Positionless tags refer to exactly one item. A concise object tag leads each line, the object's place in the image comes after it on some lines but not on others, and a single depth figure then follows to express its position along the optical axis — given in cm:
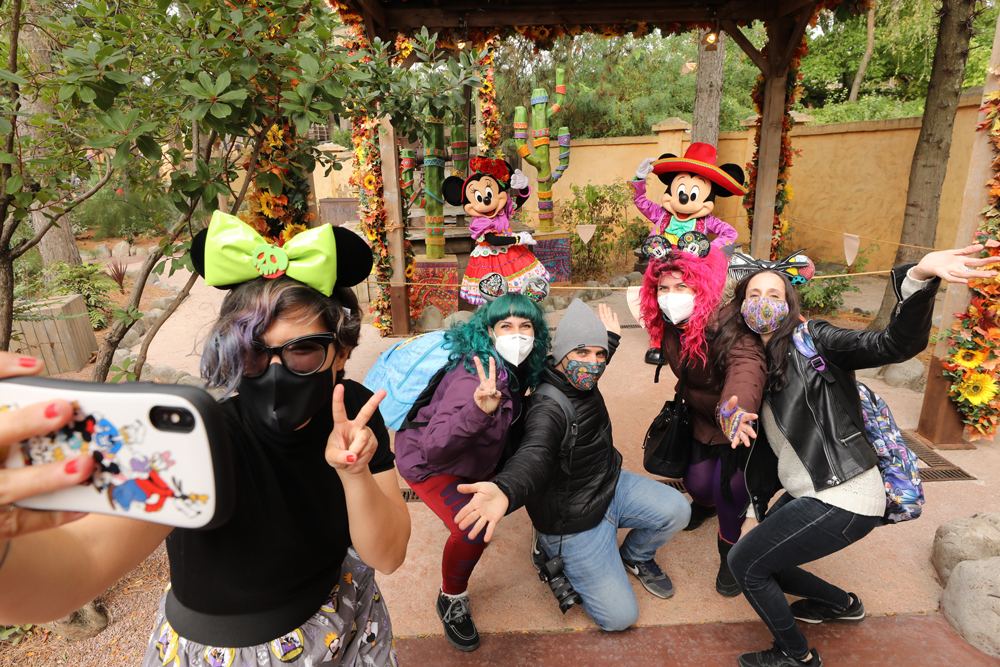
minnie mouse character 488
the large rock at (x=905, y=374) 500
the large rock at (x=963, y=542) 262
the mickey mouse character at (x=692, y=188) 442
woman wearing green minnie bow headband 121
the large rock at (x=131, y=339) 692
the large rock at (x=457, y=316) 630
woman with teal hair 228
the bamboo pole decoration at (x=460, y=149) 905
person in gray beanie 240
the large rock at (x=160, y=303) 783
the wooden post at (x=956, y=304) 347
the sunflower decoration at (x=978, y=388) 372
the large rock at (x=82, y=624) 234
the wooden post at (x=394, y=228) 595
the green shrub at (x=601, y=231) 970
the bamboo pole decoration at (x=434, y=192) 756
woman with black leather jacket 191
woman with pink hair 256
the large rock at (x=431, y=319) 681
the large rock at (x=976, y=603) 226
